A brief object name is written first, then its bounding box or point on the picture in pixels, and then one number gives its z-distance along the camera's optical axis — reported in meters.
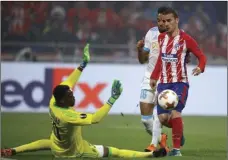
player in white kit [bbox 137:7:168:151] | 20.97
